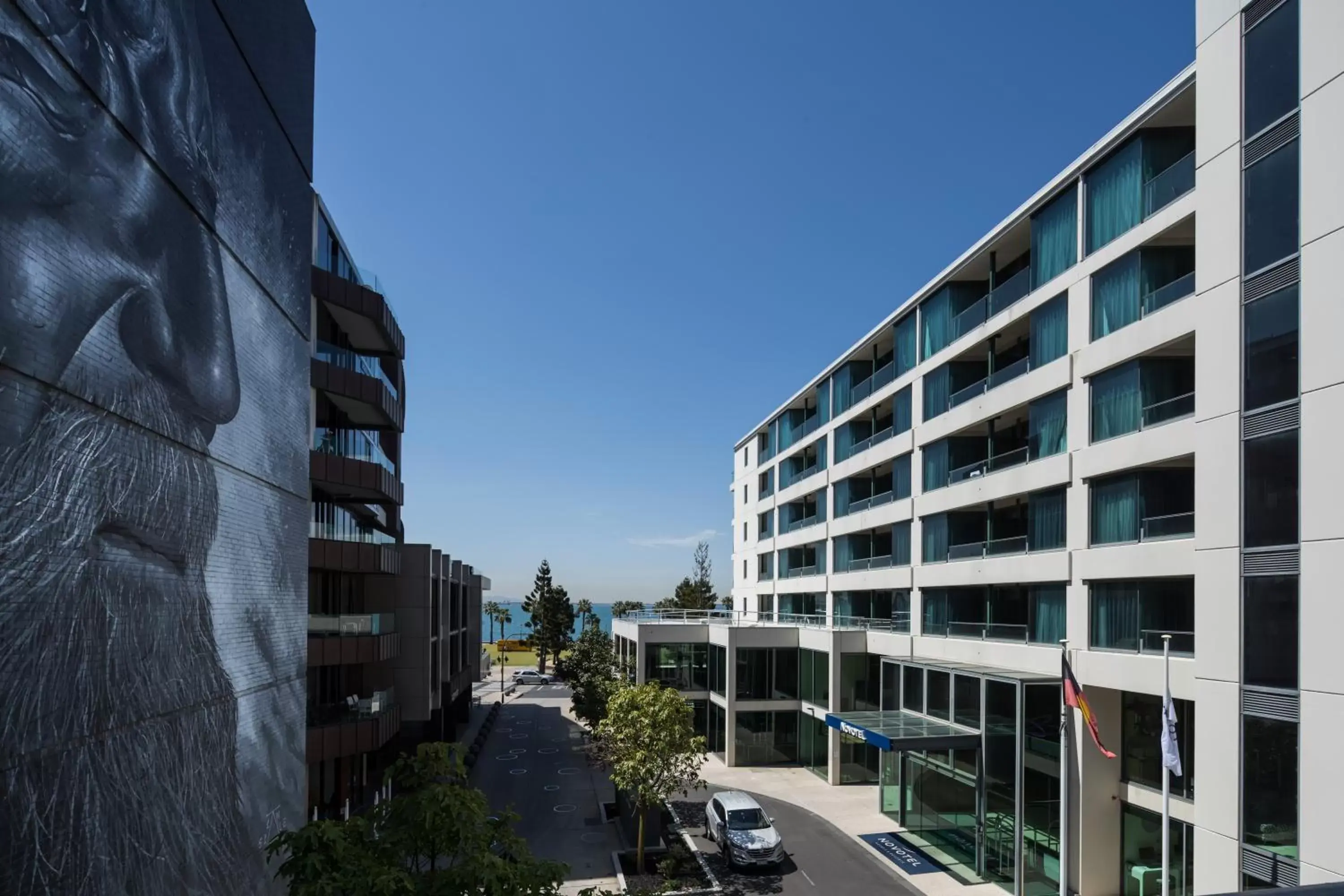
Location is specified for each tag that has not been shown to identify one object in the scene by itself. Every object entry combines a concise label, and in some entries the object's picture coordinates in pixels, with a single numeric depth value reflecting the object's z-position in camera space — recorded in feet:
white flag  58.03
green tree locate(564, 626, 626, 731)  128.67
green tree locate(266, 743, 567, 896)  32.37
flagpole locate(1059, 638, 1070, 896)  71.51
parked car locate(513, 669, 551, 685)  257.96
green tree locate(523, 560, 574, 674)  304.91
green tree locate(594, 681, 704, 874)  81.41
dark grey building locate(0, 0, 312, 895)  30.71
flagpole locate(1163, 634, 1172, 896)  58.54
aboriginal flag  68.08
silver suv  81.35
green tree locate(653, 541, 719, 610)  301.63
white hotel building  50.11
